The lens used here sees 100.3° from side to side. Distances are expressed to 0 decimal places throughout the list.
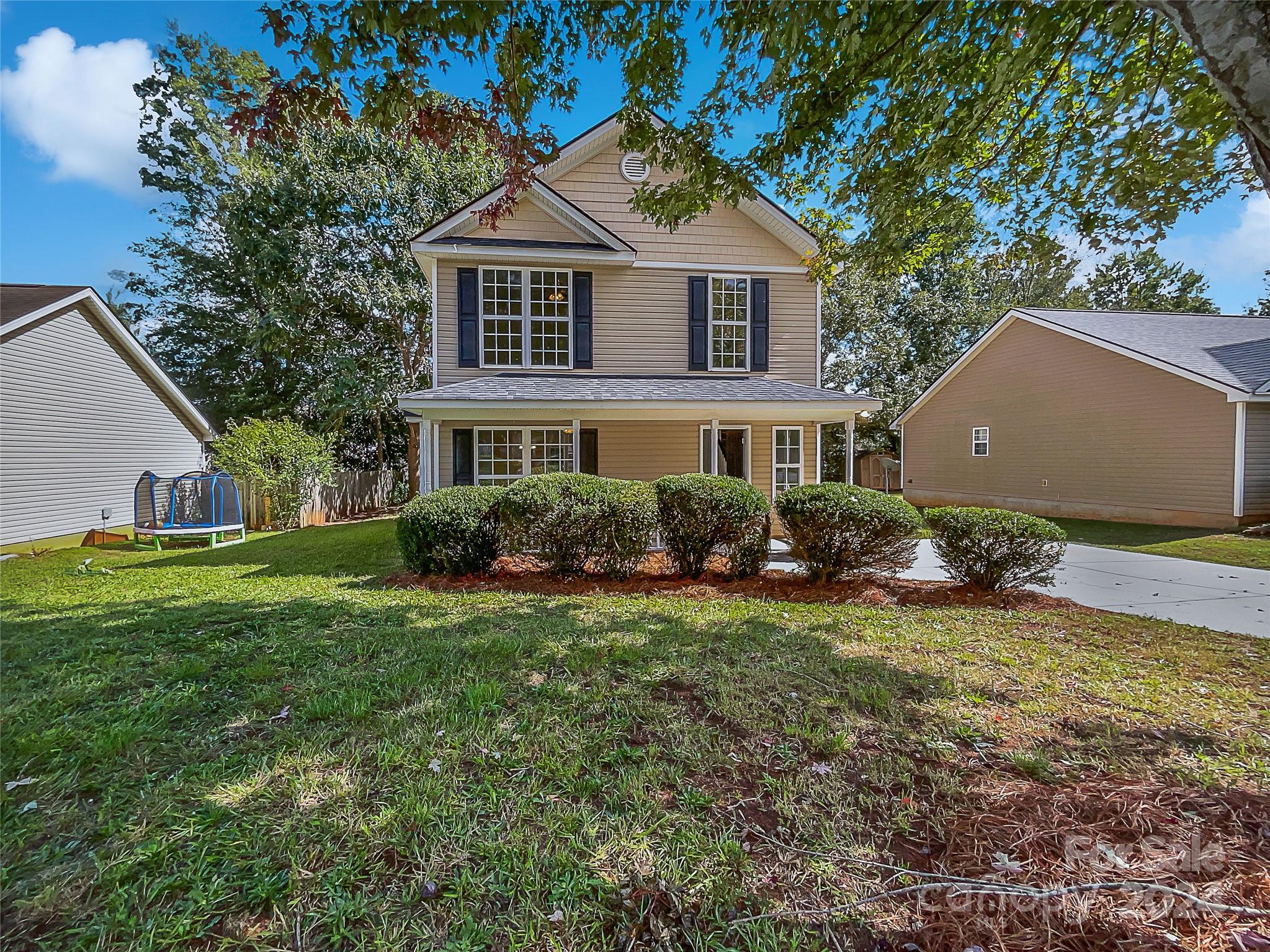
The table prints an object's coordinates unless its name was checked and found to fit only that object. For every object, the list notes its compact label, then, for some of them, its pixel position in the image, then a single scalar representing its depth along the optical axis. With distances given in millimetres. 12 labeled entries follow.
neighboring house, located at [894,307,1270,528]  12078
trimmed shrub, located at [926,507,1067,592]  6180
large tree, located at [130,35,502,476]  16406
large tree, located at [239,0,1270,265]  3637
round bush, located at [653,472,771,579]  6785
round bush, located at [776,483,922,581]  6430
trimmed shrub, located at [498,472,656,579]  6648
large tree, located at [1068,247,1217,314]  26812
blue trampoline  10820
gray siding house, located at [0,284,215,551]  8930
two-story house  10305
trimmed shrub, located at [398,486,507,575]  6727
